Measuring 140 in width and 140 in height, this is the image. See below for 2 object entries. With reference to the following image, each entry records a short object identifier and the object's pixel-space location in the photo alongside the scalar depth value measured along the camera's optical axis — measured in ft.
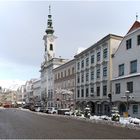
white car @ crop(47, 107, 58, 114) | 98.07
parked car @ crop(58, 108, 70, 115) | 87.81
